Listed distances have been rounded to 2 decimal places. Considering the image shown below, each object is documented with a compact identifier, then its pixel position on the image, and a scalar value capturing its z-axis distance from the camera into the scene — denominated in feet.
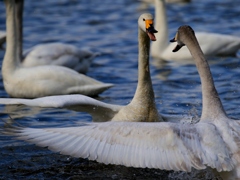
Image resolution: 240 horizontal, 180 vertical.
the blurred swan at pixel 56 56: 70.90
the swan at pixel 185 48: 78.69
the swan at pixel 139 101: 44.01
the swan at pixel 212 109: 35.63
